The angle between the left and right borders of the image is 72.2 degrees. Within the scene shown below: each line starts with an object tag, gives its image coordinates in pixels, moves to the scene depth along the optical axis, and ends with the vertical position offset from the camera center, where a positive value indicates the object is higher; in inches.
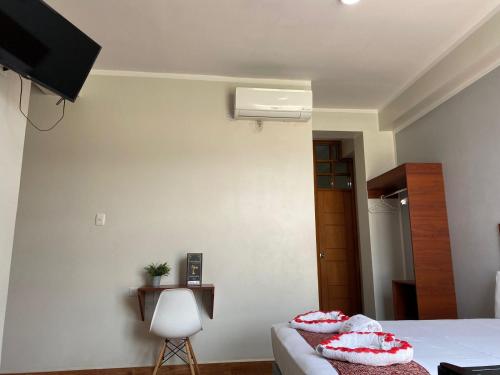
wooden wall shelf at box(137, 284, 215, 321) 114.7 -15.9
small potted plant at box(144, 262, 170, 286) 119.3 -9.4
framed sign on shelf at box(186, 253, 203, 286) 120.8 -8.5
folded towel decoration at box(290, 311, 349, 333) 76.4 -17.7
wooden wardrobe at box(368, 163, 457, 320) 122.3 +1.1
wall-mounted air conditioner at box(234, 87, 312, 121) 131.6 +53.9
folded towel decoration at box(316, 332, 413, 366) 52.9 -16.9
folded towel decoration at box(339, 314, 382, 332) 67.5 -16.2
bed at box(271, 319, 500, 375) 57.5 -20.4
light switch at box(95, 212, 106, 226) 126.5 +9.6
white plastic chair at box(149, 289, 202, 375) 105.8 -22.5
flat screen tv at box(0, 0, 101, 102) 72.6 +46.5
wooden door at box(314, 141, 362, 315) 190.9 +7.2
